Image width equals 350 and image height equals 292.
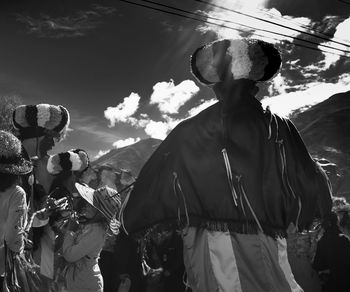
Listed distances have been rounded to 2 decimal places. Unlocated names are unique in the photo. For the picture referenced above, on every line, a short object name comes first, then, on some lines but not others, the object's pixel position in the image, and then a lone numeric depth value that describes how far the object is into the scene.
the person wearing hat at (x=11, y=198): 2.53
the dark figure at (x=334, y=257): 4.55
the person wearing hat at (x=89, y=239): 3.29
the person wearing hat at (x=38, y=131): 3.38
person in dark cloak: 1.81
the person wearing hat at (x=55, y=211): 3.16
